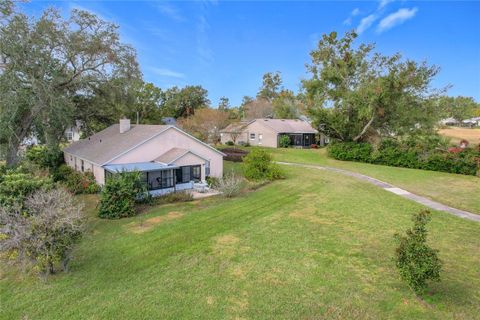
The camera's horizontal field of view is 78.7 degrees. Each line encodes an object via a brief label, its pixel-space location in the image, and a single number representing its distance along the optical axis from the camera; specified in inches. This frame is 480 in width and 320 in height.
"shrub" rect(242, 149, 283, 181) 859.4
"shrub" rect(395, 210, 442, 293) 260.7
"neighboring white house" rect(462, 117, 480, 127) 3601.9
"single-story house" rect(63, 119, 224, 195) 709.9
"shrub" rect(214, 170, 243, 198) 679.7
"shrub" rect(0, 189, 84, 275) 296.0
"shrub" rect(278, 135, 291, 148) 1711.4
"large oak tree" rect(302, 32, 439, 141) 1159.0
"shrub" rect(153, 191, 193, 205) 655.9
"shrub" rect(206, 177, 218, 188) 794.5
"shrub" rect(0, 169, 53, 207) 477.1
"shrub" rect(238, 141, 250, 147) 1779.3
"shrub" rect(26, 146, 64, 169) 969.5
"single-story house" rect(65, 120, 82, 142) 1963.6
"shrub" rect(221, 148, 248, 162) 1238.9
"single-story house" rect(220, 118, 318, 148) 1733.5
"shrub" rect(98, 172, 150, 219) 547.2
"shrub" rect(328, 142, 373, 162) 1209.8
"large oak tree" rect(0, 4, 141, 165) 730.2
